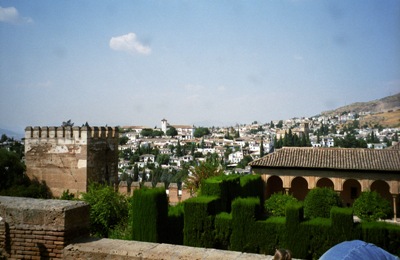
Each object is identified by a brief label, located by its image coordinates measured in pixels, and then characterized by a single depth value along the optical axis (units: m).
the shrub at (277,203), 19.48
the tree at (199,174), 21.69
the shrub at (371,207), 18.20
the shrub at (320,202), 18.88
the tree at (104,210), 14.96
